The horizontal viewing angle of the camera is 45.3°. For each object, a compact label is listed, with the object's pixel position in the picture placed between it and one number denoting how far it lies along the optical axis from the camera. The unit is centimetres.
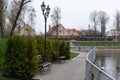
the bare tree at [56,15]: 4799
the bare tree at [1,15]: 1905
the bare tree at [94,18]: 5412
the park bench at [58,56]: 1225
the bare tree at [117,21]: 5375
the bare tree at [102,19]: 5372
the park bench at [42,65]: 842
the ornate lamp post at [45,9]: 1077
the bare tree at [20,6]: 1928
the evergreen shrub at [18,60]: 691
